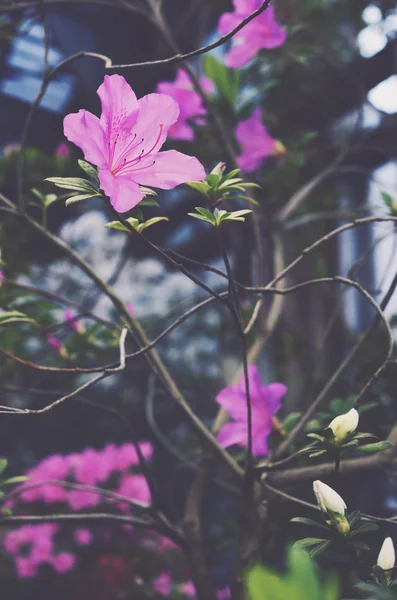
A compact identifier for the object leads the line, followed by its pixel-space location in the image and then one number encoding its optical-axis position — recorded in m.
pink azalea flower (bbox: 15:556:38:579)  2.09
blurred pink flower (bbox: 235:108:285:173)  1.27
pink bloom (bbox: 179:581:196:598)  1.73
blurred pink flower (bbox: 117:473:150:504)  2.06
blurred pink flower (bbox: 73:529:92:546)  2.10
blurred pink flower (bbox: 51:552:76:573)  2.09
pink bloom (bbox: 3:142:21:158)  1.73
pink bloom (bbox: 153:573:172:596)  1.82
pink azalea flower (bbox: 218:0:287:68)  1.17
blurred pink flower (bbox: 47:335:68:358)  1.13
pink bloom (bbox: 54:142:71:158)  1.75
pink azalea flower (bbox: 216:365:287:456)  0.95
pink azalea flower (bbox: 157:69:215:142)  1.29
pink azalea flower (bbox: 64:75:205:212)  0.60
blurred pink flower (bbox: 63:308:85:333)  1.17
